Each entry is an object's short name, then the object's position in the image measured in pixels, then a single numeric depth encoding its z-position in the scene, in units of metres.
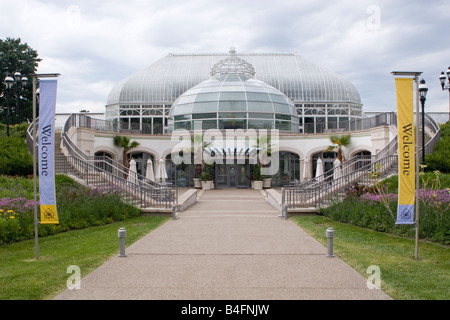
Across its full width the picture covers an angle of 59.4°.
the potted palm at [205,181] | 31.03
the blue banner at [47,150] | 8.88
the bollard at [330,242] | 8.59
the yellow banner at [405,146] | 8.59
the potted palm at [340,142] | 29.12
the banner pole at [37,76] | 8.91
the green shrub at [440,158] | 18.72
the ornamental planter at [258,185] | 30.66
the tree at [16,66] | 39.19
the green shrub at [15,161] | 18.10
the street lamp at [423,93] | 18.26
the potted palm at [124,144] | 30.16
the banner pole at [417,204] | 8.48
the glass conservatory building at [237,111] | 31.97
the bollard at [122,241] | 8.55
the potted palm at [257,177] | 30.69
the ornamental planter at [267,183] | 31.01
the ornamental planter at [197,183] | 31.36
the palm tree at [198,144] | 31.28
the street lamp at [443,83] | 20.72
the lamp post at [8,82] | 19.72
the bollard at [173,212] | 14.94
